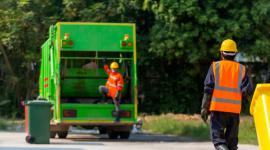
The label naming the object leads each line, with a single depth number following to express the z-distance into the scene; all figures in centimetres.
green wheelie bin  1905
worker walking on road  1166
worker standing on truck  2155
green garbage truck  2147
